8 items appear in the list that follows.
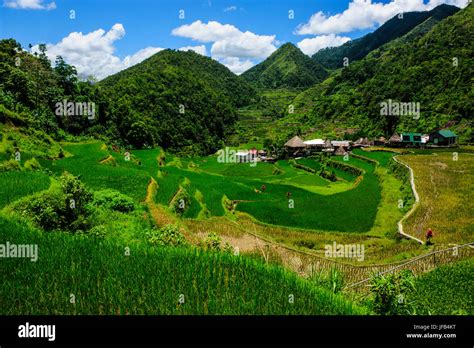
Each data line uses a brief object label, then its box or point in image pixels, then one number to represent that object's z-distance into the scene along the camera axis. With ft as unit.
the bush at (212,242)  43.32
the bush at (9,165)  54.89
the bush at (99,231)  38.16
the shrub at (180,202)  80.85
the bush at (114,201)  56.70
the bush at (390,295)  25.70
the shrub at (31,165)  64.84
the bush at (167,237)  38.88
